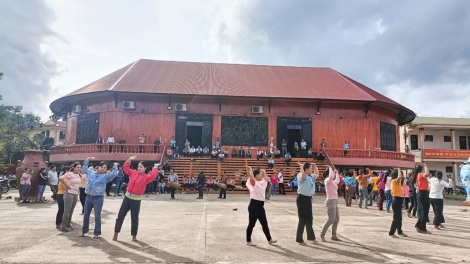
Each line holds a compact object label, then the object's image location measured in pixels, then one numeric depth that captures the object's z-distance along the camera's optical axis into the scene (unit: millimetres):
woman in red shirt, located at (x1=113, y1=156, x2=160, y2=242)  6344
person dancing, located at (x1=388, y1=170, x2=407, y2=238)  7070
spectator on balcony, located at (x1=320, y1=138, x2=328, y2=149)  23891
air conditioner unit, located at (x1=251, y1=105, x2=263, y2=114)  24625
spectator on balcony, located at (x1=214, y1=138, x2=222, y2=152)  23144
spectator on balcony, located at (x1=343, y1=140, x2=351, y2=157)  23748
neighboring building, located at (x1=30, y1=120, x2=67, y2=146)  52625
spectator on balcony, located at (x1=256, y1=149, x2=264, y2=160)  22859
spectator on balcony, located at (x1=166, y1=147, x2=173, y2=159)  21797
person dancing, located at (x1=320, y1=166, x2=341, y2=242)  6598
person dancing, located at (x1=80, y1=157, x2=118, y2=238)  6637
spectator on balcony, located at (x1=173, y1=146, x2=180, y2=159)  21773
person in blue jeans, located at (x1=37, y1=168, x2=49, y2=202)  13117
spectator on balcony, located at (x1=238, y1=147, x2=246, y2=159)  23062
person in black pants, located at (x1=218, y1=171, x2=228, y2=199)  15588
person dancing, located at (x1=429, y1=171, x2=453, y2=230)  8289
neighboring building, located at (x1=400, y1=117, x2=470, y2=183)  34031
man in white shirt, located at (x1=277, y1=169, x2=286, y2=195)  18500
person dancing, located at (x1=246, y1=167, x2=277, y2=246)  6090
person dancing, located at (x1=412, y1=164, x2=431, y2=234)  7793
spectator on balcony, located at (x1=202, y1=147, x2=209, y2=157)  22636
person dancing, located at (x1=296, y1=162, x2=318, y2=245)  6316
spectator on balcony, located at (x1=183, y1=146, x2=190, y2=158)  22609
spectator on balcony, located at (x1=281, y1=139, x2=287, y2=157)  23641
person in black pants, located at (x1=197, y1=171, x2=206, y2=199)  15367
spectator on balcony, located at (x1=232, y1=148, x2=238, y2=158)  23072
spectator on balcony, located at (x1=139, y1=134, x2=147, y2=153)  23020
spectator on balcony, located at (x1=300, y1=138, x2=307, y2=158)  23905
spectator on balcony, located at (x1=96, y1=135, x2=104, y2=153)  22488
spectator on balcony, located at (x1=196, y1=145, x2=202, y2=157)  22578
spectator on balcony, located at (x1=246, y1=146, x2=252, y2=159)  23453
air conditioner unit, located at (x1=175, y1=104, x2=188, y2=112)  24438
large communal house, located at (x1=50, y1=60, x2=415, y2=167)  23906
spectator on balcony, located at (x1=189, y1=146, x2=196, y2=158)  22422
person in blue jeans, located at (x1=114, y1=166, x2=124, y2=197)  16453
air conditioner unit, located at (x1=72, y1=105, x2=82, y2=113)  25766
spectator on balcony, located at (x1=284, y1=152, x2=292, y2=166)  21656
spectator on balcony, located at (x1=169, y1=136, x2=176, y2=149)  23527
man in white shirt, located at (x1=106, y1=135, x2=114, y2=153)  23141
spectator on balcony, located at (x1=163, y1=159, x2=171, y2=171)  19938
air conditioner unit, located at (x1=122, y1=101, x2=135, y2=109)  24125
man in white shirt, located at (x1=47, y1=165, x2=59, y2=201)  13180
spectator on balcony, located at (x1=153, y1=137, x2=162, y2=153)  22734
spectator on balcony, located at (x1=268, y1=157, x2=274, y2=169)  20906
